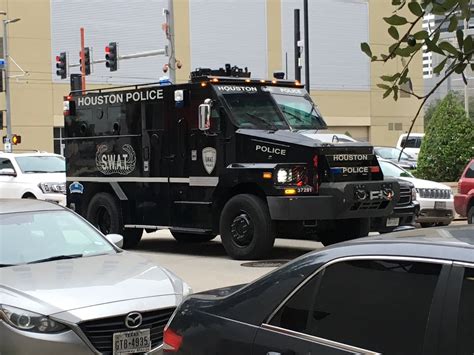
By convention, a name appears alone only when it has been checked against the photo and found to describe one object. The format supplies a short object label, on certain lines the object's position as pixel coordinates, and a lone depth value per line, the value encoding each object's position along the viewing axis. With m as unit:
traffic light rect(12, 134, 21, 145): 36.45
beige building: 45.75
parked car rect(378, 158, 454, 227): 15.05
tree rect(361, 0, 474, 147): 3.47
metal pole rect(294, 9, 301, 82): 25.69
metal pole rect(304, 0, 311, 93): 25.96
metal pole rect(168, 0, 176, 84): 24.73
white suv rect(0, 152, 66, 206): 17.56
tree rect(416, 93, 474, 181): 20.30
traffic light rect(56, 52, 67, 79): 32.56
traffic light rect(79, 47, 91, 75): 32.06
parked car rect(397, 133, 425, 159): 35.73
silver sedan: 4.93
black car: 2.76
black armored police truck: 10.75
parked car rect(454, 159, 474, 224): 14.41
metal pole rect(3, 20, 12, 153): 39.01
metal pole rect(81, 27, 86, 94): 31.53
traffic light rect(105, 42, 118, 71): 29.34
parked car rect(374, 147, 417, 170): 25.84
